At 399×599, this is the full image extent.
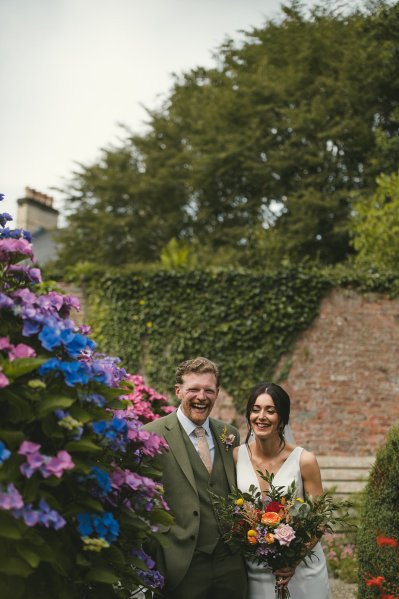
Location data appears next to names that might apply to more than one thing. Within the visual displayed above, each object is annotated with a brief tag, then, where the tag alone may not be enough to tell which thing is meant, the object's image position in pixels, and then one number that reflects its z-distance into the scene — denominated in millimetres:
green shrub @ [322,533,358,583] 6246
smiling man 3268
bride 3553
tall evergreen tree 17203
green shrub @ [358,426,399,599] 3725
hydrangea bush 1891
